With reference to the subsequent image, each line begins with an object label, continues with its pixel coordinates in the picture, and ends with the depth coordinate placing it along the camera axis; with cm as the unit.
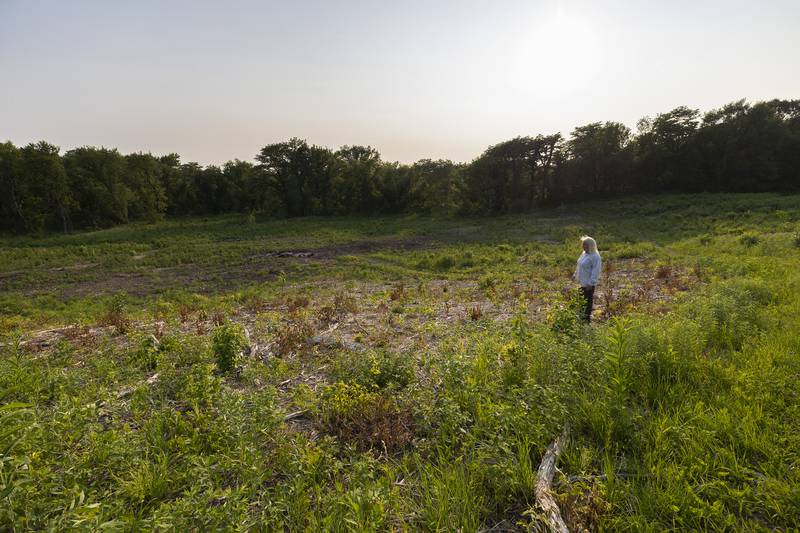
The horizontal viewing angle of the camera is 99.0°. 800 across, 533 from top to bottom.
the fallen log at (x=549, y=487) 265
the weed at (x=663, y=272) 1183
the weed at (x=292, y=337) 693
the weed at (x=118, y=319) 860
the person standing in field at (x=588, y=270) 726
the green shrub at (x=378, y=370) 503
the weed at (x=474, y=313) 867
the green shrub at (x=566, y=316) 614
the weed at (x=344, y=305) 1013
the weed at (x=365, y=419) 386
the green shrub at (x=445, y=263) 1994
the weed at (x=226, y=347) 600
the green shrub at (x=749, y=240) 1591
